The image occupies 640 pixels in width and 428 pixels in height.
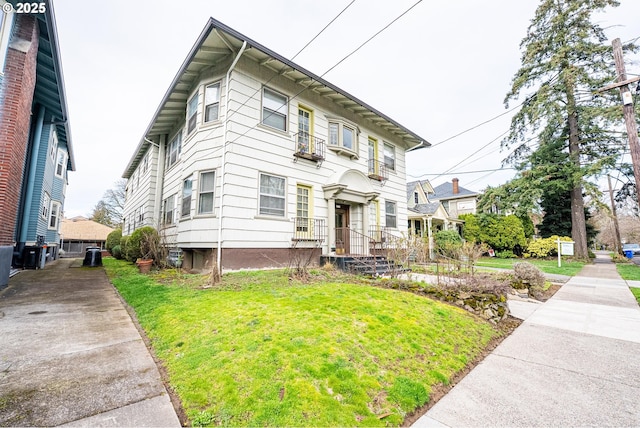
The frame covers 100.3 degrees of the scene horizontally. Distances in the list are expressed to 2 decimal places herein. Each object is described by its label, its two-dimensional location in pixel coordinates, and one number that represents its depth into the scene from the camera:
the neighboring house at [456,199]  27.58
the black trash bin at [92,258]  11.76
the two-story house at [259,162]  7.73
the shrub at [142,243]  9.06
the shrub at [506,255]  19.25
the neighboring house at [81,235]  28.58
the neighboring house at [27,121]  5.96
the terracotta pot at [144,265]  8.59
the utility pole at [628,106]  7.63
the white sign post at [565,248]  13.93
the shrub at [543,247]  18.02
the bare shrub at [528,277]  7.18
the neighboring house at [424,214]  20.34
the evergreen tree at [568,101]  16.12
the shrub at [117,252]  14.98
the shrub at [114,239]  17.18
